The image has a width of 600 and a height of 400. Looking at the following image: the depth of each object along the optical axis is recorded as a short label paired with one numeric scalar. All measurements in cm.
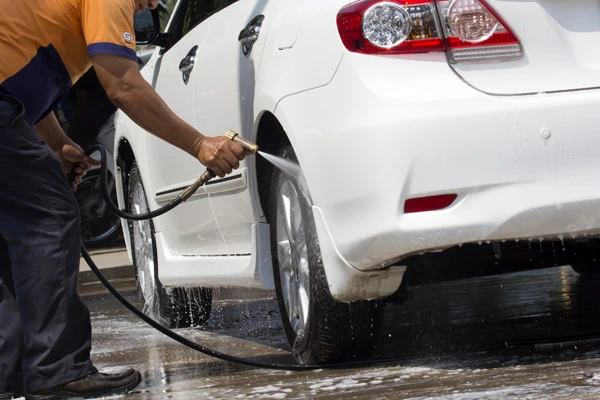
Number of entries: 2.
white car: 564
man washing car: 624
